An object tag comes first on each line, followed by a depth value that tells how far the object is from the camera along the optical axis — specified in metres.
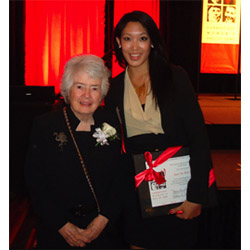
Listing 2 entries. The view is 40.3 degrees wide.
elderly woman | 1.54
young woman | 1.59
